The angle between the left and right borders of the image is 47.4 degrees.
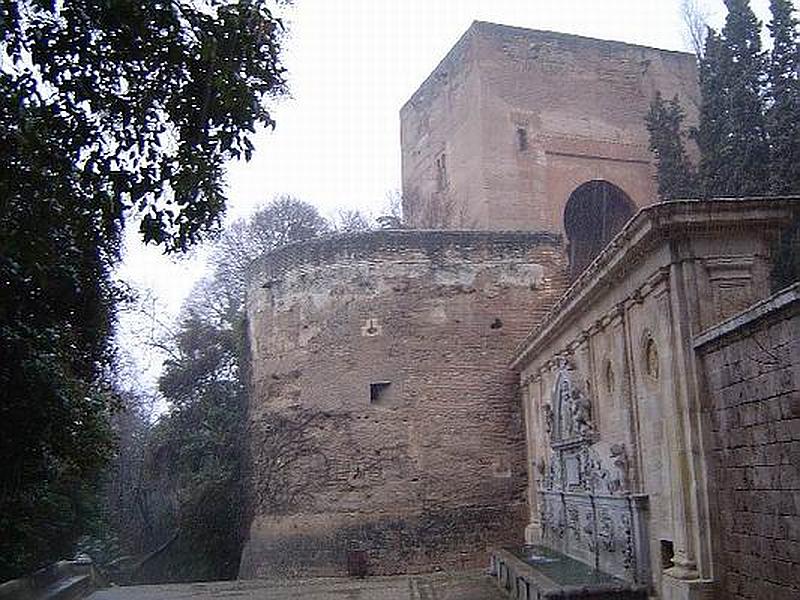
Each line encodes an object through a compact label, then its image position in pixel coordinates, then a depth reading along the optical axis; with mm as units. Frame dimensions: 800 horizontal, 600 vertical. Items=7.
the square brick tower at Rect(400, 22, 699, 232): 22016
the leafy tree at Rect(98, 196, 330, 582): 20531
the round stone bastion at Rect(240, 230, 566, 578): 16562
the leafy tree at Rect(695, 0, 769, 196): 15086
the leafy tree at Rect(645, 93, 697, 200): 18125
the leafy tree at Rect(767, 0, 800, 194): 14438
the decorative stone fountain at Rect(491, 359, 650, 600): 8961
